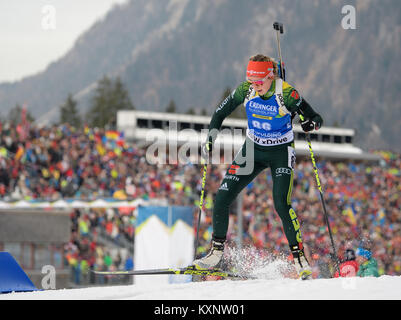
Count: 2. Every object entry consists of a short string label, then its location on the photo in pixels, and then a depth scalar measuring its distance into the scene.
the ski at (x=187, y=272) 13.17
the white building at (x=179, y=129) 87.94
